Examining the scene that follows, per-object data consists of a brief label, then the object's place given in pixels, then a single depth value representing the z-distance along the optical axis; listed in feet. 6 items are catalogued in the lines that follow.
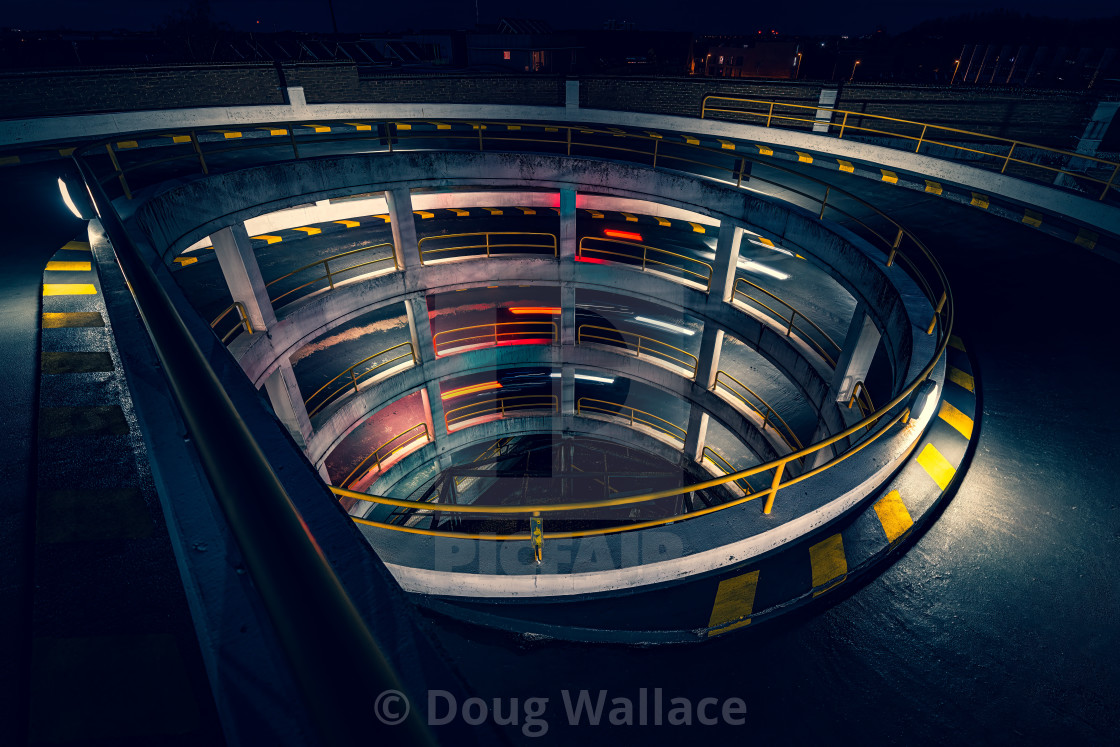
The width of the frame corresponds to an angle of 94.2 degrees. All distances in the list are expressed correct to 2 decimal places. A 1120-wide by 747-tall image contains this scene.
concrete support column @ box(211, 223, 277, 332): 36.58
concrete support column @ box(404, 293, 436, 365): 49.26
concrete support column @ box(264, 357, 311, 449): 43.19
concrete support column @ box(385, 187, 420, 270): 43.80
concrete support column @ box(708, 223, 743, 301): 40.50
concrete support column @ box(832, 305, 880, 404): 32.40
